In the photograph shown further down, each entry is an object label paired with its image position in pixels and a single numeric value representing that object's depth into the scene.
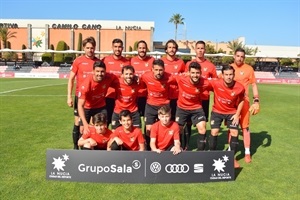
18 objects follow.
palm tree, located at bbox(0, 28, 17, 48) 65.81
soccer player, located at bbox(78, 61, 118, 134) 5.64
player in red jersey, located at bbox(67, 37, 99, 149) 6.27
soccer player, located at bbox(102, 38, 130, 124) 6.35
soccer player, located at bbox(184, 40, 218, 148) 6.36
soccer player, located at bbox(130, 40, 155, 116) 6.38
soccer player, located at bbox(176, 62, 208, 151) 6.02
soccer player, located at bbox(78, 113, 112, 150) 5.40
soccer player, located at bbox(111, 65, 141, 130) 6.02
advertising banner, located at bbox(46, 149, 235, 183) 4.87
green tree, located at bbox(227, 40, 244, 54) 74.11
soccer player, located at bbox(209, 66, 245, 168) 5.94
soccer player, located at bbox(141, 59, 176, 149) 6.05
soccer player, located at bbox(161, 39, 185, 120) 6.19
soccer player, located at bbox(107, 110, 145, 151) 5.30
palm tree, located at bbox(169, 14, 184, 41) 96.62
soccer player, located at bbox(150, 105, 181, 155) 5.38
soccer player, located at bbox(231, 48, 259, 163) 6.46
